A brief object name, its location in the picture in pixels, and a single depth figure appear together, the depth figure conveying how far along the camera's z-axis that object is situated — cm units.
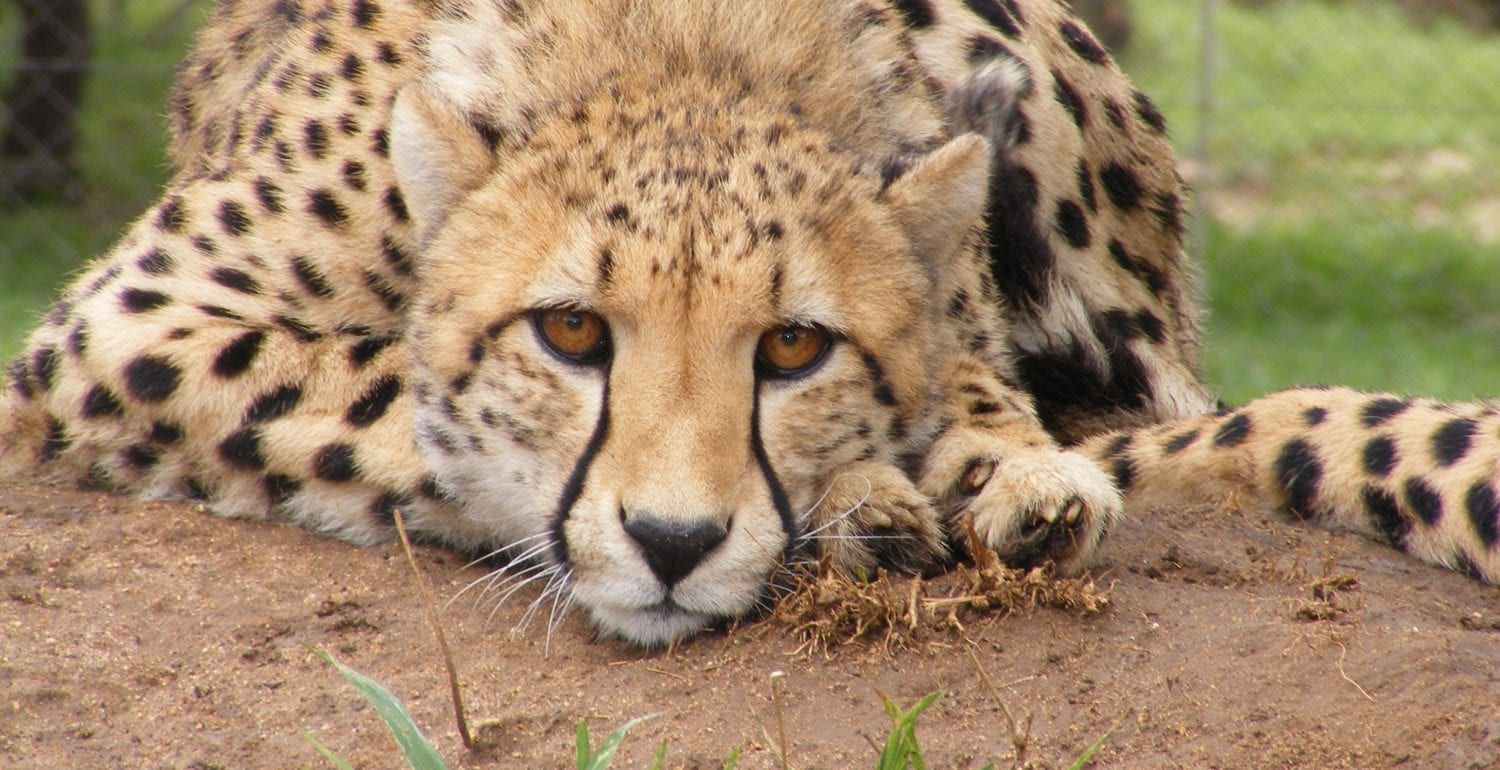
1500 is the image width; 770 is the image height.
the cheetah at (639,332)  585
